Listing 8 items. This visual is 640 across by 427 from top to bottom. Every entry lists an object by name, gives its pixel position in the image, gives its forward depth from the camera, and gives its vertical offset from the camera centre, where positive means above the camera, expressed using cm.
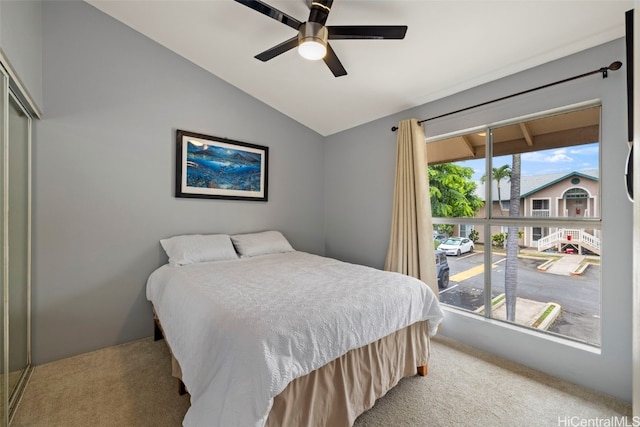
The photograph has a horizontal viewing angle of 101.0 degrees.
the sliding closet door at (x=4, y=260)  148 -29
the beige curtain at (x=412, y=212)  261 +1
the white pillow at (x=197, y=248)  247 -36
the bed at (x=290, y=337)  111 -64
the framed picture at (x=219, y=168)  275 +50
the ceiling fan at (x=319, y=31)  154 +112
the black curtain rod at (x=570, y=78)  169 +96
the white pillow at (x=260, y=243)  291 -35
